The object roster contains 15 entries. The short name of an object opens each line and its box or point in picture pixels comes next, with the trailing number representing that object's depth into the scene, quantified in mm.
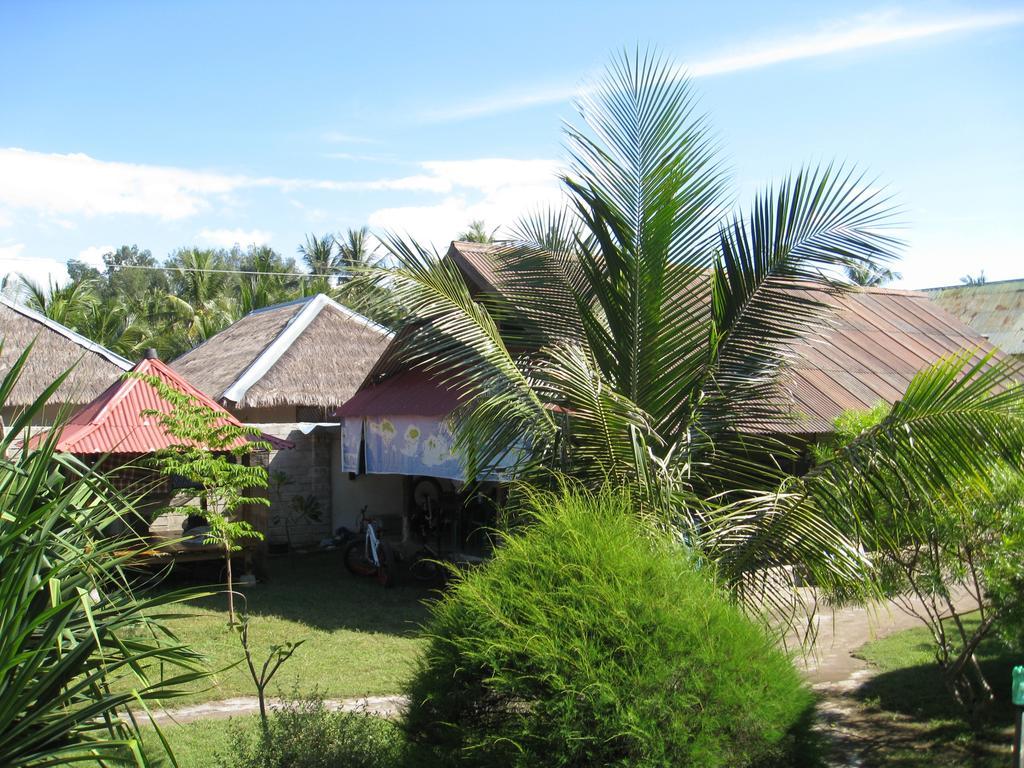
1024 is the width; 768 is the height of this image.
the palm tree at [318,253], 40188
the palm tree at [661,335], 5562
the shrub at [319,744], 5113
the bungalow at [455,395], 12367
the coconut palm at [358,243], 37750
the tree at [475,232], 35006
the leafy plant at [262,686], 5390
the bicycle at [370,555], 13932
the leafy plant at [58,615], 3490
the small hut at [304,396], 17031
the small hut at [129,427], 12820
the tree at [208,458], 10312
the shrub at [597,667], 3799
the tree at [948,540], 5152
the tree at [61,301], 27597
